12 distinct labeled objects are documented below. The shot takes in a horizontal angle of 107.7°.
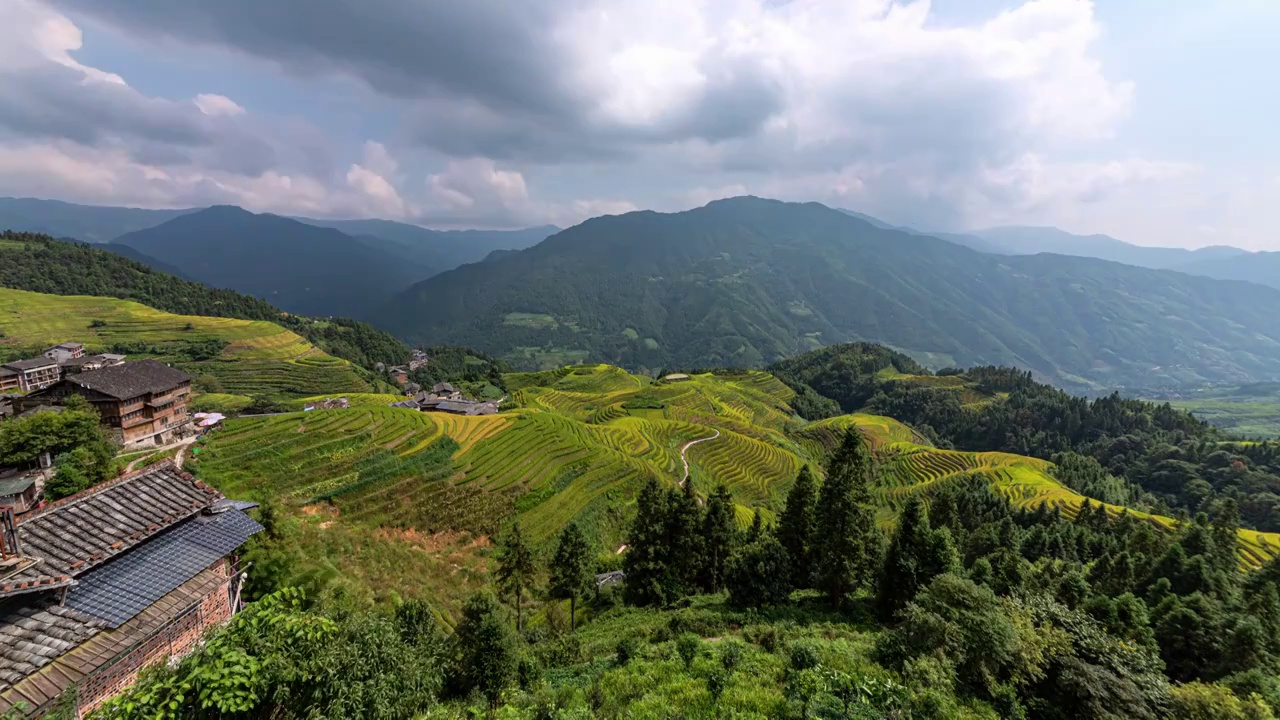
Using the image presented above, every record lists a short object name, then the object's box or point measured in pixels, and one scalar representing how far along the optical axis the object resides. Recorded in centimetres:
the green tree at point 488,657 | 1808
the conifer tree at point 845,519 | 2672
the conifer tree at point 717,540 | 3438
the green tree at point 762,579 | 2836
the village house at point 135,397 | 4597
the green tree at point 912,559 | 2550
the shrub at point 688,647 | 1842
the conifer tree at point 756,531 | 4046
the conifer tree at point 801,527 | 3278
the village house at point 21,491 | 2658
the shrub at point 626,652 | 1953
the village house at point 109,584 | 983
